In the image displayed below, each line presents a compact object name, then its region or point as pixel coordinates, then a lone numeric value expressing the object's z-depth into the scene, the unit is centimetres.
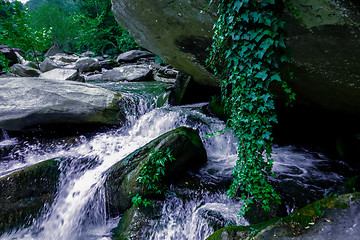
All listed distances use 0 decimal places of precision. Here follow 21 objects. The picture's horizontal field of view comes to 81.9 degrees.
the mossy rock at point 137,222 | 304
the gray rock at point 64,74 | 881
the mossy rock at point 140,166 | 348
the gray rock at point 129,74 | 1068
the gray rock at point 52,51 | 2677
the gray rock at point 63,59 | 1943
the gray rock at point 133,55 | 1560
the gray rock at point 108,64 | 1563
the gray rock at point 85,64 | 1496
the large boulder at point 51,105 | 503
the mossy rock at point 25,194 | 342
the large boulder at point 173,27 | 391
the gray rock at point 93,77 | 1220
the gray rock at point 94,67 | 1486
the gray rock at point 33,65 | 1207
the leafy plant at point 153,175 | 332
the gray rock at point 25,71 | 981
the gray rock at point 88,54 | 2425
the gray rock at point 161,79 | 1065
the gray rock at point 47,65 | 1159
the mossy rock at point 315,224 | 194
